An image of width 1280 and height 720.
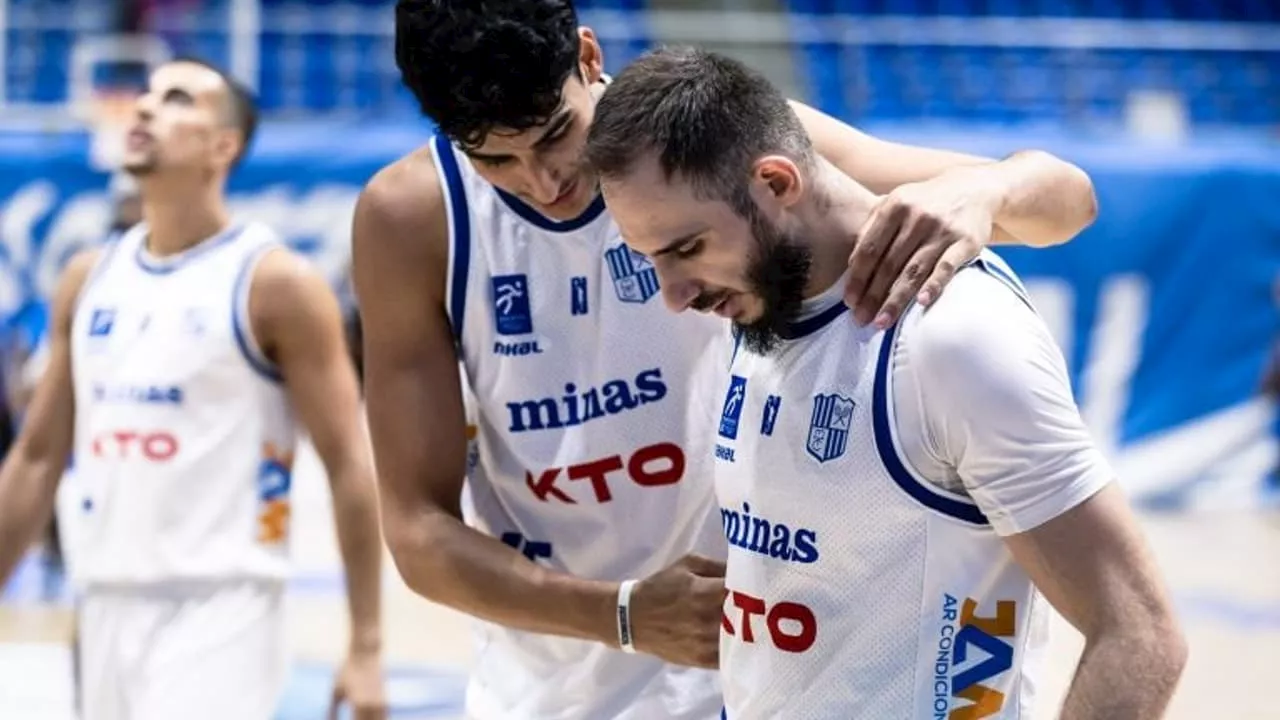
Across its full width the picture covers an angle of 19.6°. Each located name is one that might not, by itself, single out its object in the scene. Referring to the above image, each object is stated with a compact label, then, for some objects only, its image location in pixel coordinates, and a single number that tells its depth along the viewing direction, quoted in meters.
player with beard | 4.35
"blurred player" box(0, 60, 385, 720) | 9.50
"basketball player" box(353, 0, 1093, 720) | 5.99
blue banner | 22.99
